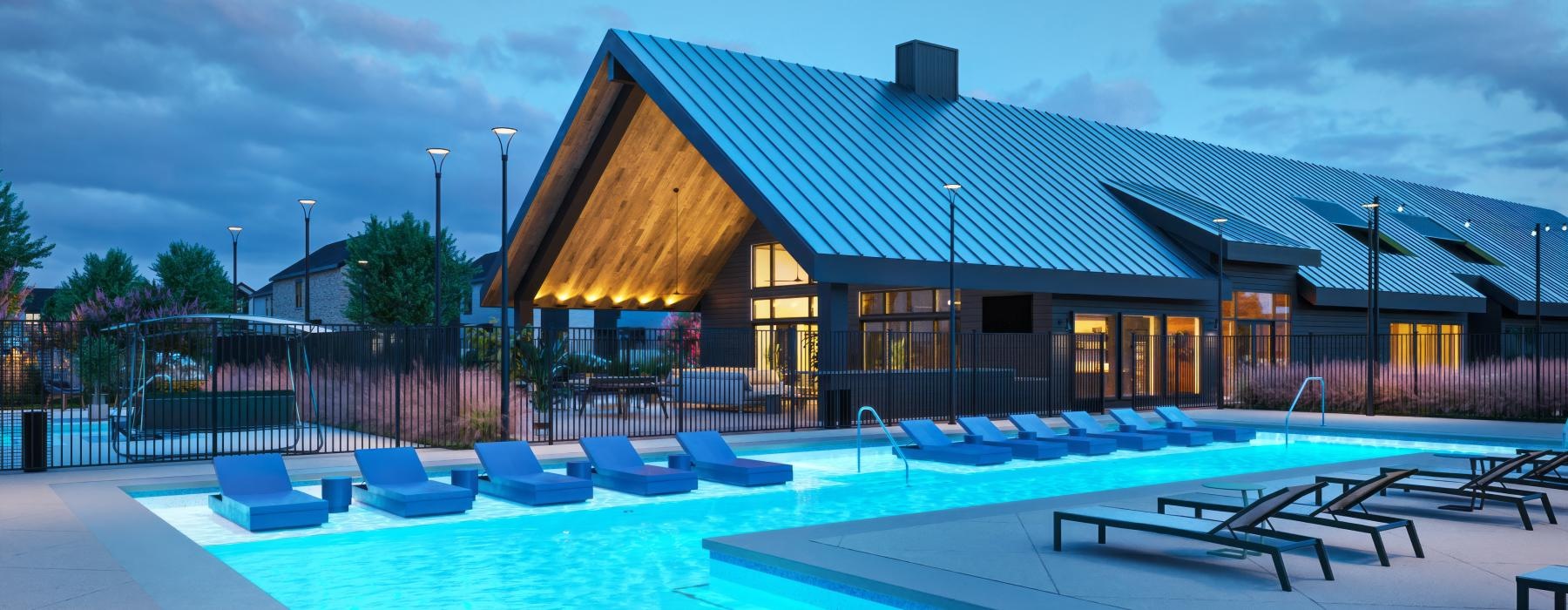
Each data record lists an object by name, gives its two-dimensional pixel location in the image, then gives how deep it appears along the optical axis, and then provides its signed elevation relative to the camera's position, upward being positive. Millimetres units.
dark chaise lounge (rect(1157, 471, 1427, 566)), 7902 -1368
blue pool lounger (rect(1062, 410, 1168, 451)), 19125 -1820
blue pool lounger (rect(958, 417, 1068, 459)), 17516 -1783
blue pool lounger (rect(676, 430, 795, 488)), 14102 -1698
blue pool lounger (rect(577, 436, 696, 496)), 13164 -1666
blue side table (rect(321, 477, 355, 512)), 11898 -1674
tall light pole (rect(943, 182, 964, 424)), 22266 -359
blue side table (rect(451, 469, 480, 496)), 12805 -1655
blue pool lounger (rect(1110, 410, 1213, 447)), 19906 -1833
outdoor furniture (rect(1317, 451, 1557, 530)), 9812 -1426
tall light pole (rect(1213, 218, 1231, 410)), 27672 -419
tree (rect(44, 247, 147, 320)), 53688 +2200
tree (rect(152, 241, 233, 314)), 52938 +2366
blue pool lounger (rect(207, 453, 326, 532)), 10688 -1611
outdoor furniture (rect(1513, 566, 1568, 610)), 5848 -1296
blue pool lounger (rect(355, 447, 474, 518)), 11570 -1638
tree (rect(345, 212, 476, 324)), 43688 +2001
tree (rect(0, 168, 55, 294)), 39844 +2872
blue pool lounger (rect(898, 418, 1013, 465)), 16781 -1800
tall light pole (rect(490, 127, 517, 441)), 16891 -462
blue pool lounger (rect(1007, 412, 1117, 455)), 18281 -1796
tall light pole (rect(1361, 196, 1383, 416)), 24375 -113
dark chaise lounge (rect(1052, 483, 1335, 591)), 7285 -1337
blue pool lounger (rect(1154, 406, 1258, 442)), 20828 -1849
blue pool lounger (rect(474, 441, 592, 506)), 12445 -1654
